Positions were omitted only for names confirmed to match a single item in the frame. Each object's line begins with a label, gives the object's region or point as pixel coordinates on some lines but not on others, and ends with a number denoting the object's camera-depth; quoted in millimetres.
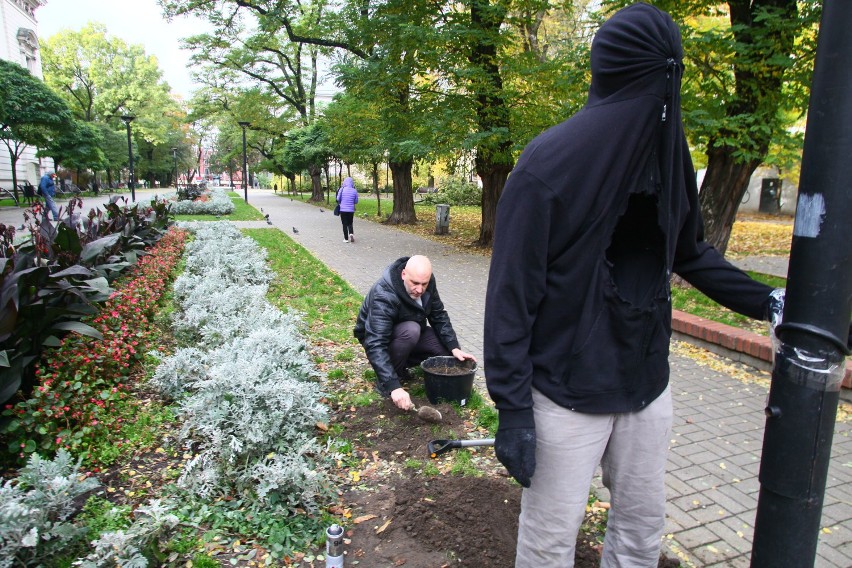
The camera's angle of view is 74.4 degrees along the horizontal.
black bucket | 3959
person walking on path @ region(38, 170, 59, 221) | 18562
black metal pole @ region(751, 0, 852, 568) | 1307
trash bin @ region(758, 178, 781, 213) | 23180
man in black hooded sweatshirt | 1605
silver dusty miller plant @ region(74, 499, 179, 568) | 2238
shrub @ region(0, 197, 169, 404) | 3230
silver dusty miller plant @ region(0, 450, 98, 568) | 2213
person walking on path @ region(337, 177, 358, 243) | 14219
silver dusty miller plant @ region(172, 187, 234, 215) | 21656
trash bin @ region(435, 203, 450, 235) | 16359
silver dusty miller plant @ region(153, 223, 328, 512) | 2887
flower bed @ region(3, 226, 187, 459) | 3109
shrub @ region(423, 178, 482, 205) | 29281
